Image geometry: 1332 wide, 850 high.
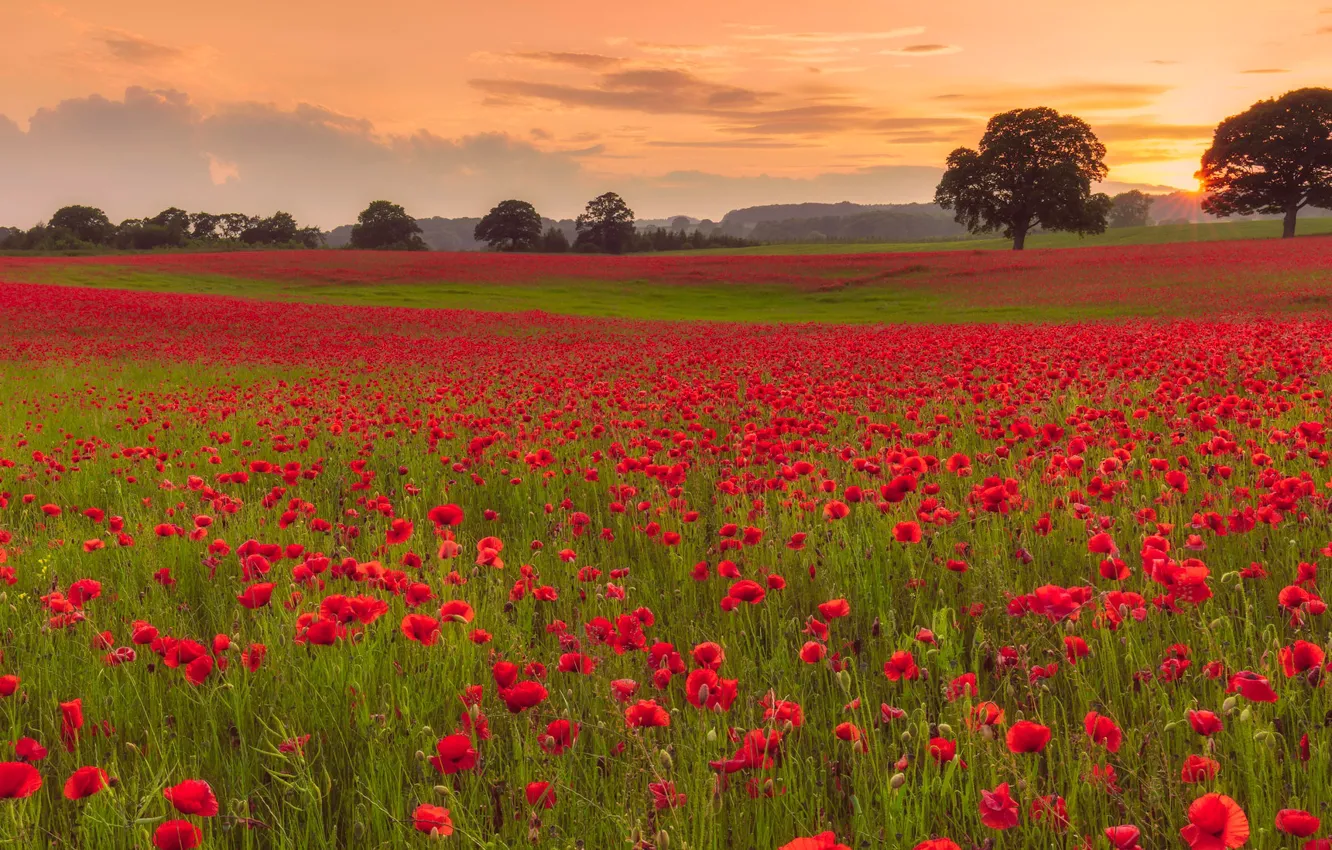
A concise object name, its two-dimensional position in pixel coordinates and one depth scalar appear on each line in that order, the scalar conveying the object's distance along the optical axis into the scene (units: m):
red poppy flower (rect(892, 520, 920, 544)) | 2.99
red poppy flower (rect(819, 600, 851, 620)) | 2.46
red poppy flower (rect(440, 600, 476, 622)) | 2.42
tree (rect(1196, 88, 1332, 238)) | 61.44
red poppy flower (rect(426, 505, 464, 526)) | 3.13
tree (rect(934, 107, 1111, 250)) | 61.38
